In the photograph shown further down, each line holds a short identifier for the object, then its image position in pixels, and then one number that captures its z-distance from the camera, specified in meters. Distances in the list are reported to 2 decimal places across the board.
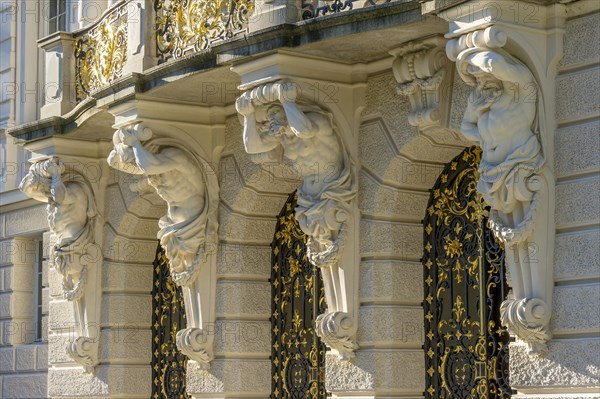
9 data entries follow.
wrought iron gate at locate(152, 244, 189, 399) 18.67
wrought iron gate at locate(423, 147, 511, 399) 14.61
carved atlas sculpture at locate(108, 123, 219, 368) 17.03
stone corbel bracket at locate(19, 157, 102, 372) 19.00
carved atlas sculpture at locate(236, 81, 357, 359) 14.87
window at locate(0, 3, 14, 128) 22.94
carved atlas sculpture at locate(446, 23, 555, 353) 12.63
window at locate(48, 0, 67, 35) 21.95
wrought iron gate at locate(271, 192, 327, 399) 16.73
